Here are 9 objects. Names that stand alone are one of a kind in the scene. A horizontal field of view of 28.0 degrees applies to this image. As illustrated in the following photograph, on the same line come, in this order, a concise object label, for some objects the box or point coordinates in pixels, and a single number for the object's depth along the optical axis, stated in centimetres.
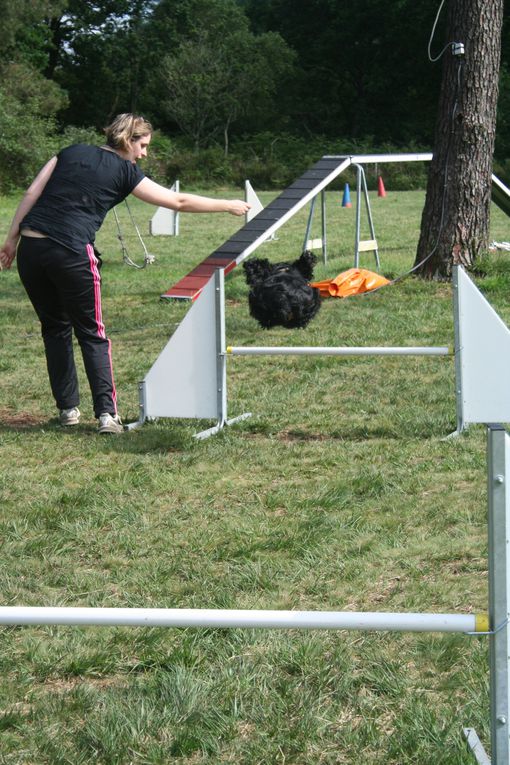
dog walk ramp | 1026
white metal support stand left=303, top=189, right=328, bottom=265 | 1266
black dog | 614
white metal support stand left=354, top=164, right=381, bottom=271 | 1202
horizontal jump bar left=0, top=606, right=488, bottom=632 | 225
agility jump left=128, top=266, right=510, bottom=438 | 545
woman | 561
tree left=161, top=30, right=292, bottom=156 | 4578
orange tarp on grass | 1064
